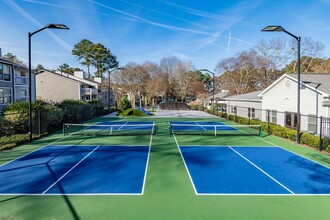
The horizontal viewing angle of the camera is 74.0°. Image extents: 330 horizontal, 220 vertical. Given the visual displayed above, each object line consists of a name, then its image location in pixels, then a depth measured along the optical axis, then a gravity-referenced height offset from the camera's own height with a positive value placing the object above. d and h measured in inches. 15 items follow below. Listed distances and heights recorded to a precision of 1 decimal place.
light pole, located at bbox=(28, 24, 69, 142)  471.2 +170.6
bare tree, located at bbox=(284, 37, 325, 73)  1609.3 +346.5
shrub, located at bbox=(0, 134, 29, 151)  476.1 -84.2
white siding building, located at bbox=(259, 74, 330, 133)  562.3 +21.3
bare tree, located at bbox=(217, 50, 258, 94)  1855.2 +297.1
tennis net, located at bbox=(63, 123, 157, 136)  668.1 -83.0
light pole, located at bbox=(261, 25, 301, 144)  468.4 +166.8
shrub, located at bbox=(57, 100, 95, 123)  830.5 -23.1
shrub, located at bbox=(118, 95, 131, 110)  1608.0 +10.9
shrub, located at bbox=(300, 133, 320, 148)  475.4 -76.9
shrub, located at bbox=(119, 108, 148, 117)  1262.3 -43.6
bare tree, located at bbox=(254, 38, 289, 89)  1728.8 +332.4
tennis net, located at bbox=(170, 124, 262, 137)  682.8 -84.8
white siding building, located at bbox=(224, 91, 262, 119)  948.6 +3.7
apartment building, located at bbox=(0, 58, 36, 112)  995.1 +111.9
